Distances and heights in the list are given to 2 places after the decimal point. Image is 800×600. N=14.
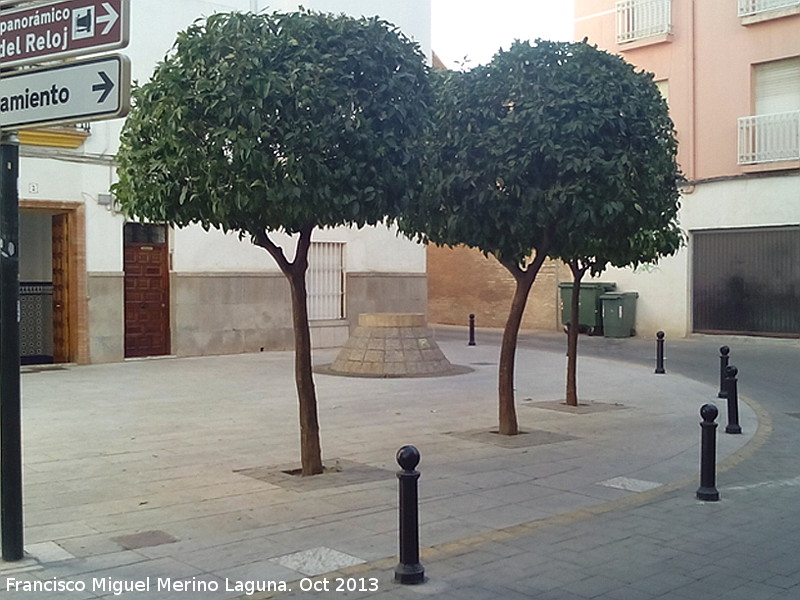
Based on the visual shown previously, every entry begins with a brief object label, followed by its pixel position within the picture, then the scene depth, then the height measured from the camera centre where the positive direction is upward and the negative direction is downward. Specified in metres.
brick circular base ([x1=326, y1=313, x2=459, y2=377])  16.62 -1.22
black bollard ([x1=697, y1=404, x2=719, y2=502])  7.43 -1.43
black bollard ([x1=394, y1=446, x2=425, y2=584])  5.36 -1.38
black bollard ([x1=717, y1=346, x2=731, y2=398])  13.84 -1.21
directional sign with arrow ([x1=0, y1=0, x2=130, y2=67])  5.42 +1.54
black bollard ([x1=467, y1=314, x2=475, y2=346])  23.94 -1.21
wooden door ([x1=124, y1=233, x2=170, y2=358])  19.17 -0.29
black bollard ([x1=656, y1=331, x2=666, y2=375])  17.09 -1.34
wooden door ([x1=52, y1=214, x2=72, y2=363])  18.12 -0.06
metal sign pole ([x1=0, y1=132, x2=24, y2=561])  5.58 -0.42
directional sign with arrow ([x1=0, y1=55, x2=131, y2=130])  5.36 +1.15
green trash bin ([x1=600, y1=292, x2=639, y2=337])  25.69 -0.82
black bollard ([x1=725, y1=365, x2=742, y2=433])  10.83 -1.40
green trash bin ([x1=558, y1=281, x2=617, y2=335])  26.38 -0.64
